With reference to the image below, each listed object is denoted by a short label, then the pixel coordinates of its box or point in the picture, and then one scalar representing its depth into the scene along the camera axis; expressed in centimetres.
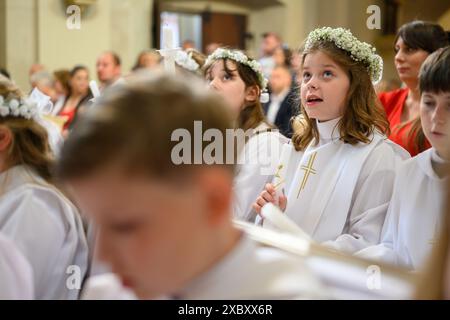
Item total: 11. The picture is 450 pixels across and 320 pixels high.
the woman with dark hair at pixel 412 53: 322
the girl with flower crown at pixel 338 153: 243
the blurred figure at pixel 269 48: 718
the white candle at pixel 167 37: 286
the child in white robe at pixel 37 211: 220
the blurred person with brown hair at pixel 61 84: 603
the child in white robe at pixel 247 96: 306
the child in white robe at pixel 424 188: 211
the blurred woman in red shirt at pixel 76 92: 526
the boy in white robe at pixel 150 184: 108
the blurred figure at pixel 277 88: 591
